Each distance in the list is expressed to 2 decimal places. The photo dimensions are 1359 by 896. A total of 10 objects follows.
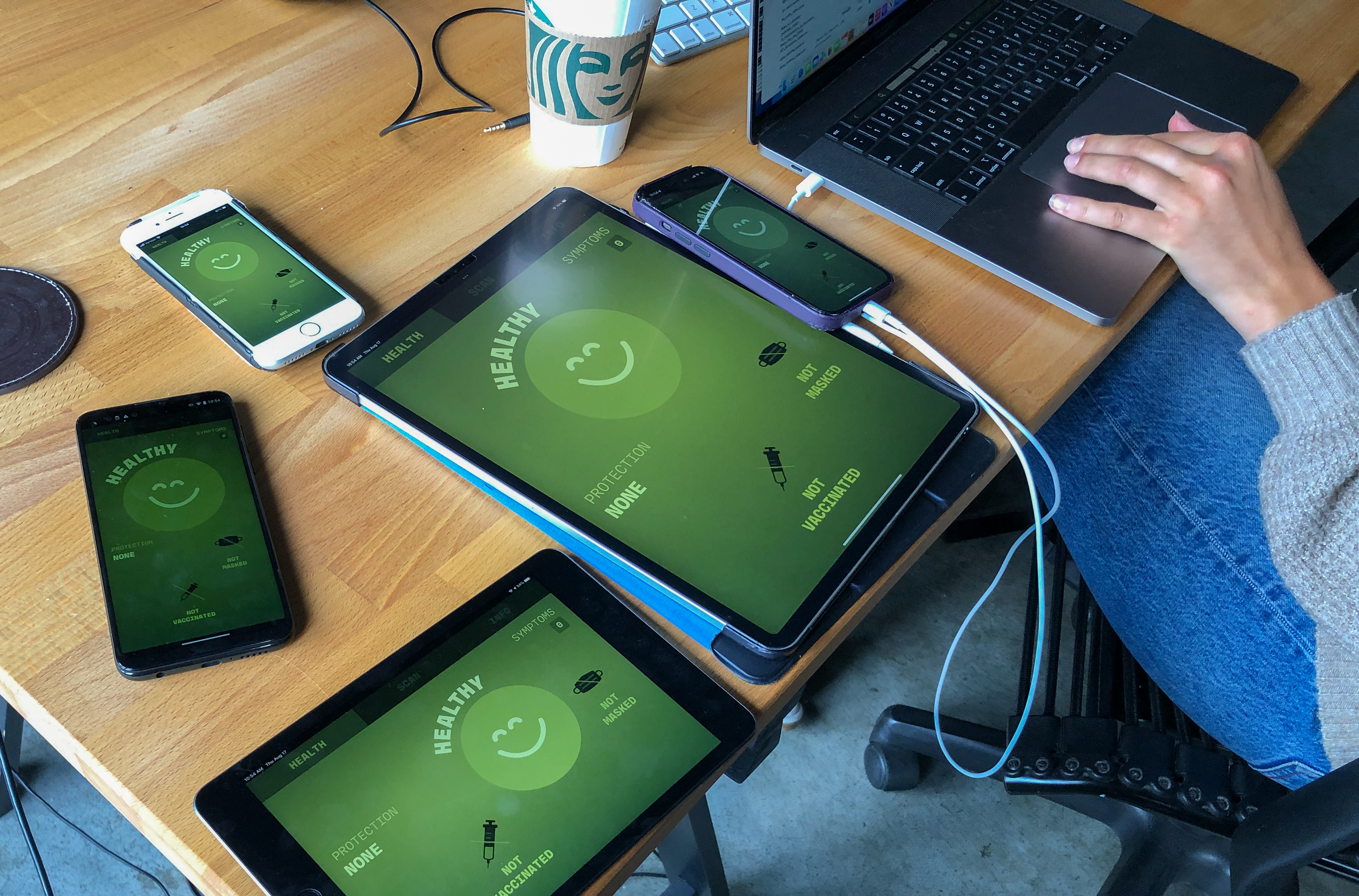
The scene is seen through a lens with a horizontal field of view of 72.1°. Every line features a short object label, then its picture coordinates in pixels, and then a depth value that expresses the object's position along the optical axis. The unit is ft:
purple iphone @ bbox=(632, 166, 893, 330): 2.12
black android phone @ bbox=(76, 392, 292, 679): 1.60
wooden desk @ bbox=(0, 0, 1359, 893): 1.59
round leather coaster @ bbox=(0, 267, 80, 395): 1.92
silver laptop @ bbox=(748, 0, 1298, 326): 2.37
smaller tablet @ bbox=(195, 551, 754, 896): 1.43
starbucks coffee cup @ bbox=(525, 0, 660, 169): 2.08
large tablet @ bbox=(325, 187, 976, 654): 1.71
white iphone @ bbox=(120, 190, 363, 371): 1.98
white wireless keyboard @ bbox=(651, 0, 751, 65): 2.78
